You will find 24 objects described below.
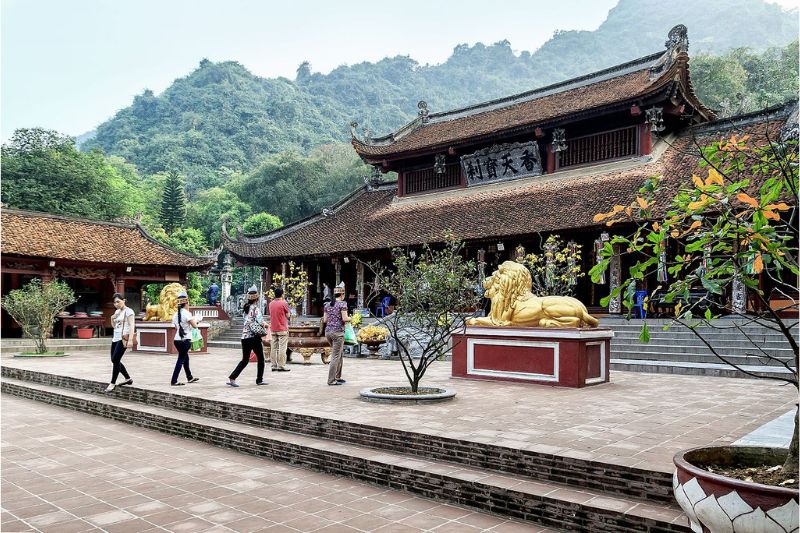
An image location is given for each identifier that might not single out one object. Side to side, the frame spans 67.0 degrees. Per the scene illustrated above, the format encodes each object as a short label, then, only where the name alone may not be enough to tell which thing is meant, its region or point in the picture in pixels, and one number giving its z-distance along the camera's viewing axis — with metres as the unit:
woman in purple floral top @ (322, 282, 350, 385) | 8.27
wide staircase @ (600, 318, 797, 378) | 10.00
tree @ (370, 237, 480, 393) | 7.48
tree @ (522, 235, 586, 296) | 14.12
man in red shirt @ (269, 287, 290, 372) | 9.70
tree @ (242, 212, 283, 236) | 40.84
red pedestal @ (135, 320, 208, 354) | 15.87
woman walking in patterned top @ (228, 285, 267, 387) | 8.34
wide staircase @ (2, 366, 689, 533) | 3.87
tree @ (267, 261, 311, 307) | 20.53
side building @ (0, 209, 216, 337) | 19.33
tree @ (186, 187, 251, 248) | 47.78
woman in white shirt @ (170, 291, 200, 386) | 8.58
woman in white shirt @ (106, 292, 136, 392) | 8.37
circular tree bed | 6.81
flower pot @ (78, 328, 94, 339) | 19.33
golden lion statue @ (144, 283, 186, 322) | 16.39
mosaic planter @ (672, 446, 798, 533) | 2.56
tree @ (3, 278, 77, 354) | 14.89
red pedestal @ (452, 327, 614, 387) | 8.04
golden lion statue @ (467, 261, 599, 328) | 8.43
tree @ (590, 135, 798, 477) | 2.65
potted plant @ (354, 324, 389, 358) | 13.66
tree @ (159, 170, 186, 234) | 47.25
